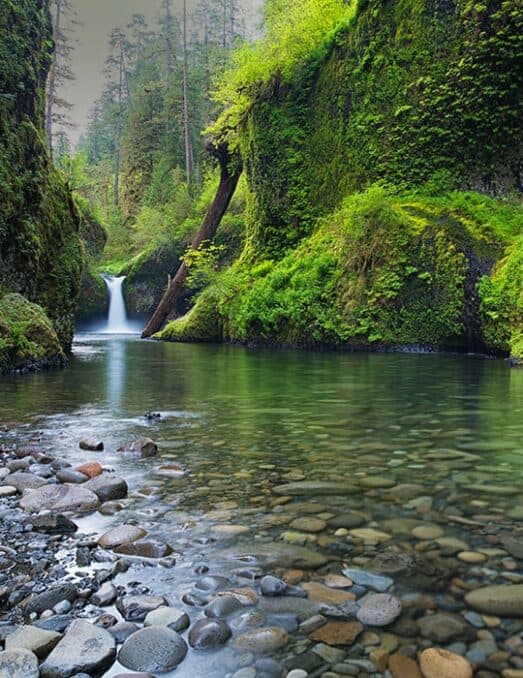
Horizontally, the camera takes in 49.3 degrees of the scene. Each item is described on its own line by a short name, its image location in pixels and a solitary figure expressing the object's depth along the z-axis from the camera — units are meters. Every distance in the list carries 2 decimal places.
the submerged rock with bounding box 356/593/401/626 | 1.67
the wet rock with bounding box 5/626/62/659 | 1.49
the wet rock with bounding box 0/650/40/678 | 1.38
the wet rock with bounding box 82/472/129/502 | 2.81
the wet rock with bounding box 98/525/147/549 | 2.22
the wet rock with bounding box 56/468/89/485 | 3.04
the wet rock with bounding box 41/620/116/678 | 1.41
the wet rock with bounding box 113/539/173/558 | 2.14
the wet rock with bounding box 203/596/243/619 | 1.72
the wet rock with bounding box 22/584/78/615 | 1.71
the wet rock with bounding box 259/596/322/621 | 1.73
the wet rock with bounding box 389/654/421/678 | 1.43
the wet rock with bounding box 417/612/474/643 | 1.59
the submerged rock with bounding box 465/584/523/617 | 1.71
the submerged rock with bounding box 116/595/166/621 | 1.70
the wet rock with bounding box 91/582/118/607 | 1.76
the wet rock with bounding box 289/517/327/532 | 2.40
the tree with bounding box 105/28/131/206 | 47.03
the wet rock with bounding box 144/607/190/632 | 1.64
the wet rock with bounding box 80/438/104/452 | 3.85
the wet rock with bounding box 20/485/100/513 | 2.65
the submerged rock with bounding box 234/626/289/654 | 1.55
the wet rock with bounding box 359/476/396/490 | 2.97
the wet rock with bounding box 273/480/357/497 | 2.89
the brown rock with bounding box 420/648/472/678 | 1.42
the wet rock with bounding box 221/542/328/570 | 2.07
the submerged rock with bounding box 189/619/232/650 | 1.56
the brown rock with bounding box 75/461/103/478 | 3.16
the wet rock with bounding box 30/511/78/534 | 2.37
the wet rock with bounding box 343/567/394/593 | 1.88
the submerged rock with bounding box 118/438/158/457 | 3.71
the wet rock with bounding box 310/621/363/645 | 1.59
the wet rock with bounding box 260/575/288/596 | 1.84
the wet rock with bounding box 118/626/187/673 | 1.46
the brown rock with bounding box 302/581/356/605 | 1.79
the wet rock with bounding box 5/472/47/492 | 2.96
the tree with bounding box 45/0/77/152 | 28.20
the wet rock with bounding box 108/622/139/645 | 1.57
